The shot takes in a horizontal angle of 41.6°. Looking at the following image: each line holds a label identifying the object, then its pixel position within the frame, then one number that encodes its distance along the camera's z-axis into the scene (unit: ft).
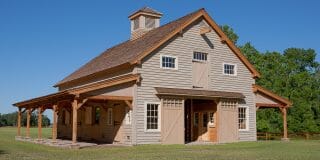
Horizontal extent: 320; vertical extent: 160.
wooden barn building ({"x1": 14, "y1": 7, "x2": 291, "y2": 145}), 74.54
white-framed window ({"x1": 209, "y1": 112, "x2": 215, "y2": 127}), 87.45
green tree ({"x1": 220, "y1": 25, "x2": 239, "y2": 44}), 156.56
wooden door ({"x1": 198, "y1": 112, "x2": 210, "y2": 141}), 88.76
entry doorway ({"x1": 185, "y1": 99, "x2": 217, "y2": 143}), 87.56
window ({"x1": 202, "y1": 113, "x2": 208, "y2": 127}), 89.22
